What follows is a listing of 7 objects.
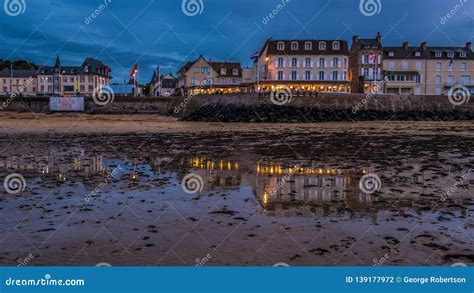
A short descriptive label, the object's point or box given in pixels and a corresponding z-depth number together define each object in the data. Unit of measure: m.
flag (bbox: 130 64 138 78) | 72.69
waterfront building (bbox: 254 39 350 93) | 79.81
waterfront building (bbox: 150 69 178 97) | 121.25
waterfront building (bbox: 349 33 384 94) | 80.25
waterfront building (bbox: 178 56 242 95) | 92.78
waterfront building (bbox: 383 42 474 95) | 82.81
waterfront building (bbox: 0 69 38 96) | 118.88
